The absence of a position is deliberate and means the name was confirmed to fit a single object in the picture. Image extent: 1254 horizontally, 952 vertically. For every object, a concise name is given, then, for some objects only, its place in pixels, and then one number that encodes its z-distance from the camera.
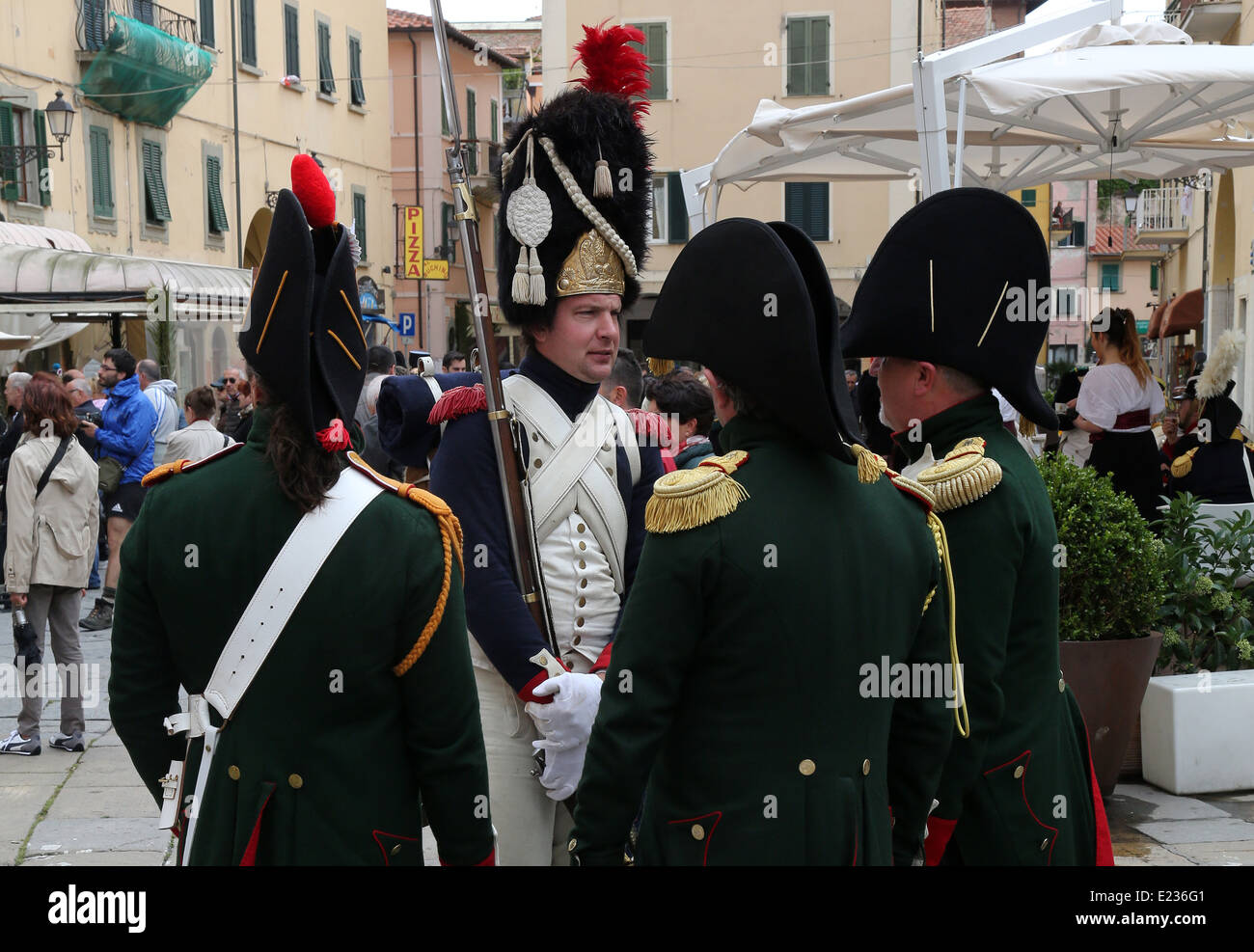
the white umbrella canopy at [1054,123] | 6.71
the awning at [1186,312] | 20.69
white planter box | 5.54
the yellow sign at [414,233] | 30.92
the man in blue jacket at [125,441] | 10.55
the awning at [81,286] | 15.13
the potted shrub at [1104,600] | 5.13
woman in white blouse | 7.65
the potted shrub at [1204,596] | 5.82
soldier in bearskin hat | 2.96
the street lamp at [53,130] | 17.42
